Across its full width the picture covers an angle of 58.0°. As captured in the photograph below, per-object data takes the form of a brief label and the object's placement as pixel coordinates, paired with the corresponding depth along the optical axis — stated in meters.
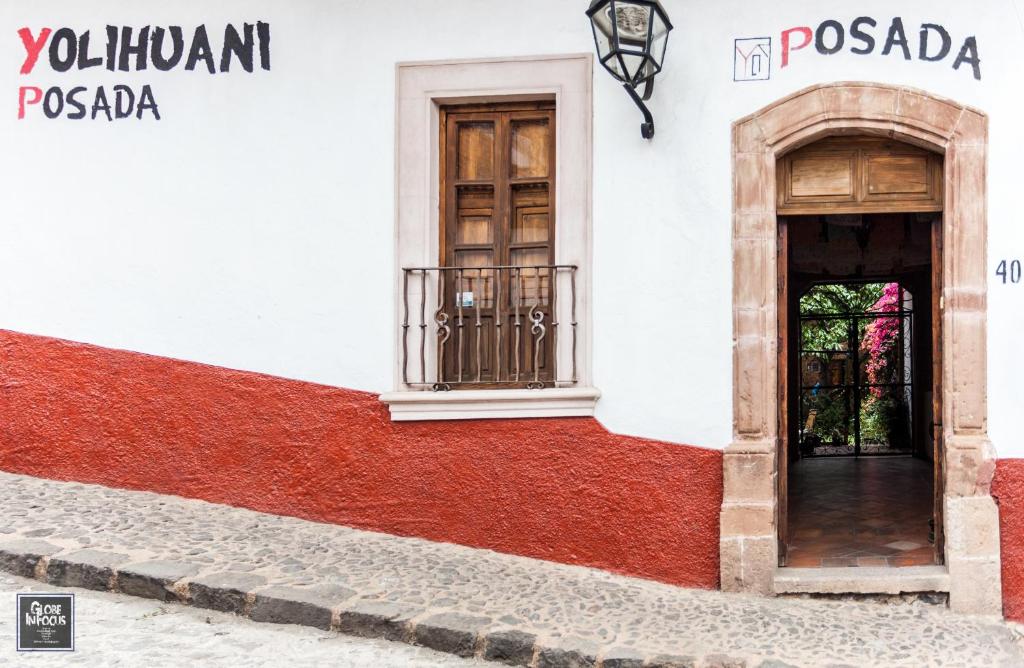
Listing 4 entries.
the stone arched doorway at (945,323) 5.46
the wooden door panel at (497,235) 6.15
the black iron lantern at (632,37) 5.32
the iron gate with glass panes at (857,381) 12.26
